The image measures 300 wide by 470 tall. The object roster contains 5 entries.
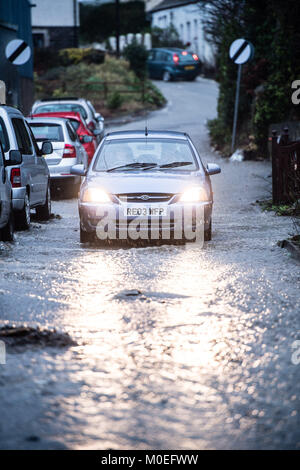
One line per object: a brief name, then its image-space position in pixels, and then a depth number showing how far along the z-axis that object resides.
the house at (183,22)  66.75
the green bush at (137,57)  50.88
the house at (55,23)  55.59
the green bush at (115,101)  40.97
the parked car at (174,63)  54.80
